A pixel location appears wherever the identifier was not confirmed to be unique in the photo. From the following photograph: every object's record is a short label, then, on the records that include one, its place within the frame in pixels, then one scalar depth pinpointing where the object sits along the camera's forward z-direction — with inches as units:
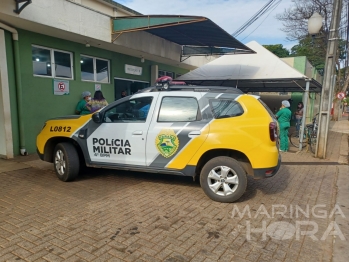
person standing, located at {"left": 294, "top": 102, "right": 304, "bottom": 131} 497.0
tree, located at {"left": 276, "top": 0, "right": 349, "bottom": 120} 799.1
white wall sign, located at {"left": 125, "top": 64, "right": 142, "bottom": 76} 433.0
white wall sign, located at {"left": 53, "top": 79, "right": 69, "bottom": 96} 312.6
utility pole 306.2
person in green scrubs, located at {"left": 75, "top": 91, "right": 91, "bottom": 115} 305.6
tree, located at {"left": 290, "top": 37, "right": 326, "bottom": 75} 930.1
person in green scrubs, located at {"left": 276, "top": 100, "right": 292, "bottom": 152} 337.1
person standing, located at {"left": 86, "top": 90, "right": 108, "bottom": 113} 288.8
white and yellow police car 161.2
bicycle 358.9
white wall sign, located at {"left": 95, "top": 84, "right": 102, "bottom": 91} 373.4
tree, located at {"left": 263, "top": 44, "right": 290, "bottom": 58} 1852.4
